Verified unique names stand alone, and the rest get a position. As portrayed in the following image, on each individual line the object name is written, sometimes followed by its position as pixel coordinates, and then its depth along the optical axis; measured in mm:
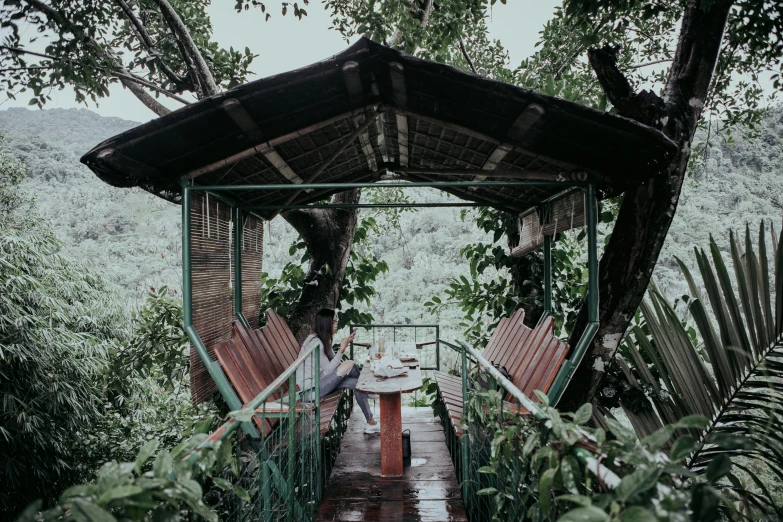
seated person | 4375
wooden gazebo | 2867
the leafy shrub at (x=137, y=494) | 874
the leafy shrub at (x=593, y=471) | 948
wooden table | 3742
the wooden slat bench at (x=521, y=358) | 3603
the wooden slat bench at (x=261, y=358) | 3523
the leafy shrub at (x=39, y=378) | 6031
